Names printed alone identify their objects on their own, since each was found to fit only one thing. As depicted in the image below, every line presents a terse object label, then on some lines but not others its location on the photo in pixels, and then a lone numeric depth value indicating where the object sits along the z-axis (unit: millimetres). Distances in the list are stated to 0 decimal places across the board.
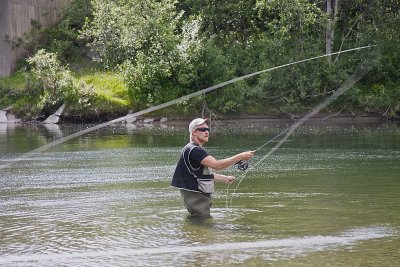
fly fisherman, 11664
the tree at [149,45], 38688
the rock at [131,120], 39594
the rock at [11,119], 40062
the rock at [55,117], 39344
